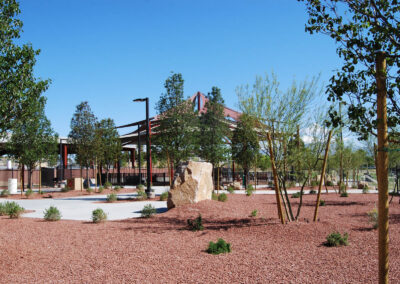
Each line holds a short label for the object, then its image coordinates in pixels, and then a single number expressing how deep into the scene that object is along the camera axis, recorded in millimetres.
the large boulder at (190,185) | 13578
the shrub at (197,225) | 9336
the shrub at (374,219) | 8736
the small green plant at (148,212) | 11891
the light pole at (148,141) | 20362
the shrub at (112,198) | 19297
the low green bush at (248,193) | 20934
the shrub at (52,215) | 11539
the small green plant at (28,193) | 23688
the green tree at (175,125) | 20344
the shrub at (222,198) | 16422
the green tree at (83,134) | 28438
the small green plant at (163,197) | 18922
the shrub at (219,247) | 6778
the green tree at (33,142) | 24736
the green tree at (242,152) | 32406
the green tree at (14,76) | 6254
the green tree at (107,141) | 28750
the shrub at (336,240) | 7141
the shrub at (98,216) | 10975
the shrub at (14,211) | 12266
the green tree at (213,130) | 25750
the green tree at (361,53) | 3273
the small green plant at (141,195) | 20516
